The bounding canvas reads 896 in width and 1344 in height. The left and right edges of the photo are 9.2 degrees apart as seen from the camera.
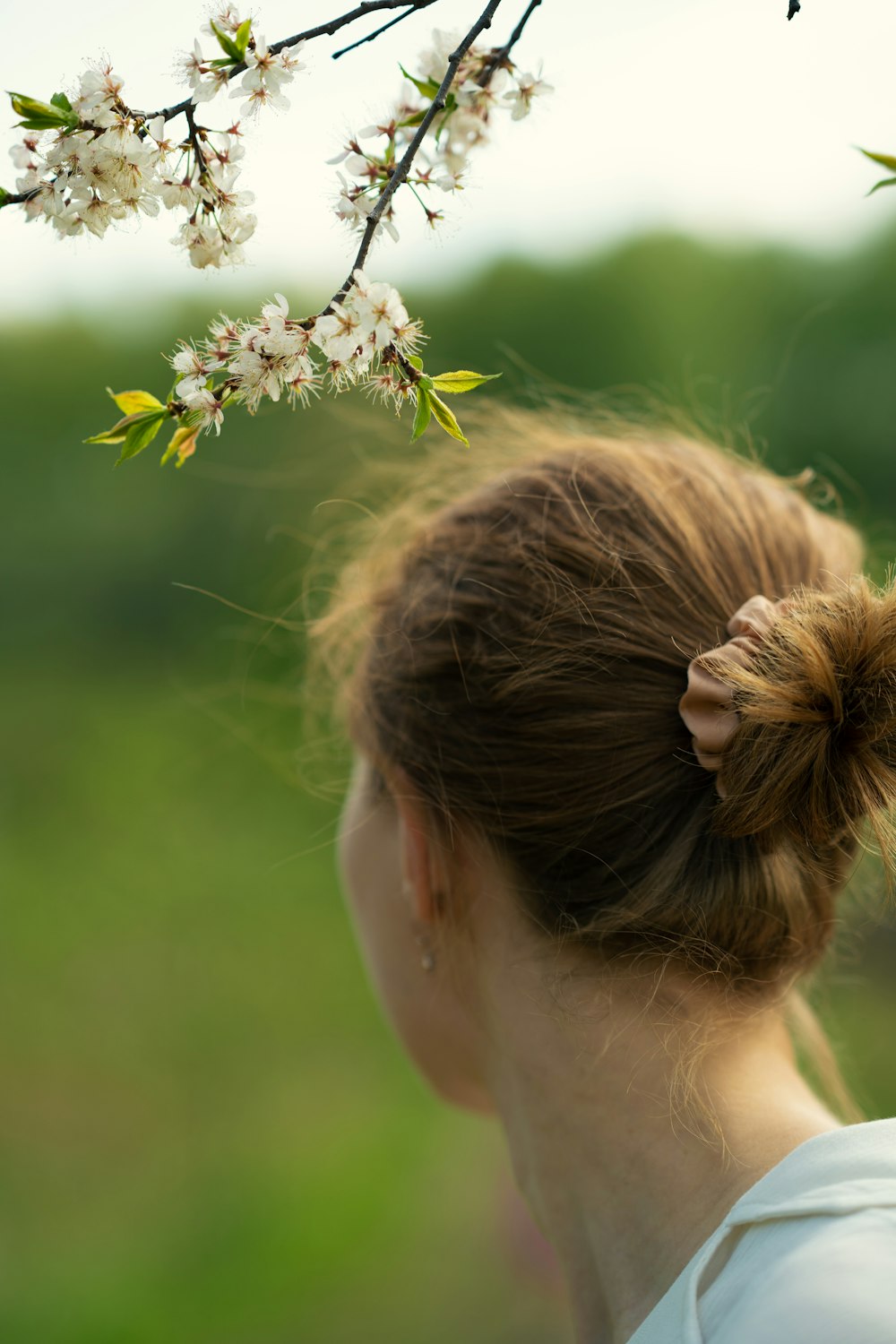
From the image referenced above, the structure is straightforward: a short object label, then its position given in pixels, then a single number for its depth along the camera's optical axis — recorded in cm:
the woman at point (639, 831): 174
